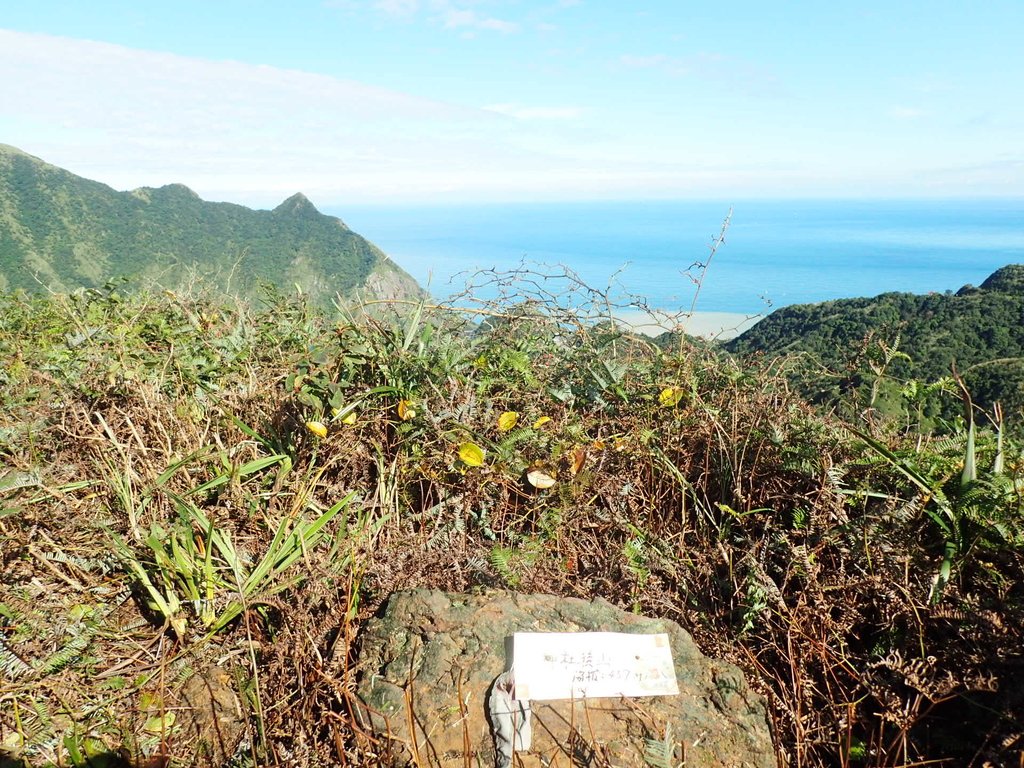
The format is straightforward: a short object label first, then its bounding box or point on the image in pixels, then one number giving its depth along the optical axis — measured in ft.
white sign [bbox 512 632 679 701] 5.92
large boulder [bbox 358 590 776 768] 5.45
